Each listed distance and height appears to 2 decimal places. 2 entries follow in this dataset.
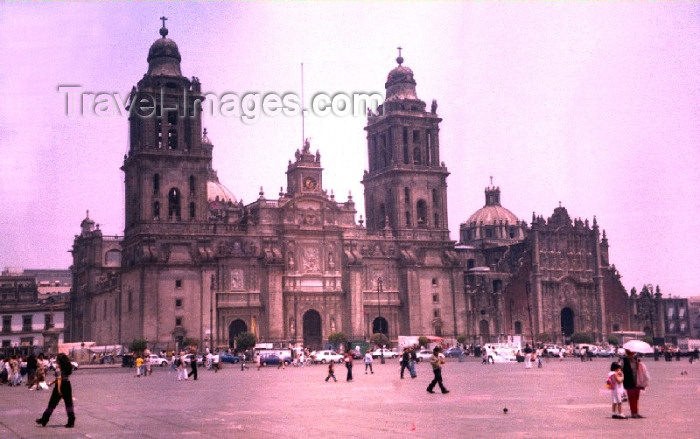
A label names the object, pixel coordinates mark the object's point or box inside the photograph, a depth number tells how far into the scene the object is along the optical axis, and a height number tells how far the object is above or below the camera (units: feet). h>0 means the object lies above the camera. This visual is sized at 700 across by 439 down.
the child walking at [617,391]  65.10 -4.59
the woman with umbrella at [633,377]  66.08 -3.67
